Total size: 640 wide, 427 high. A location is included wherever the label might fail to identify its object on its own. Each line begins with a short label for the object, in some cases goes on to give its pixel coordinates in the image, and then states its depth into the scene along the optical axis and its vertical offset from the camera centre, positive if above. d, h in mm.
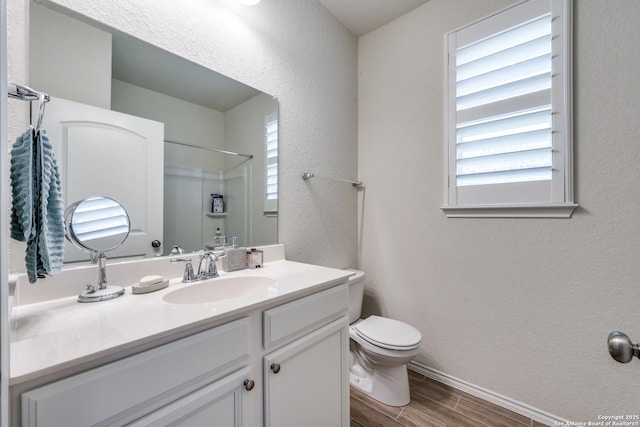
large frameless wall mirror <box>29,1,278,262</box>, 879 +351
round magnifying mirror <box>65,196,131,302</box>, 843 -57
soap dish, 894 -259
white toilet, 1417 -804
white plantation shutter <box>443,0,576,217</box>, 1302 +565
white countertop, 492 -271
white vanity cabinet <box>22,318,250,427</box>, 480 -382
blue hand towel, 645 +39
